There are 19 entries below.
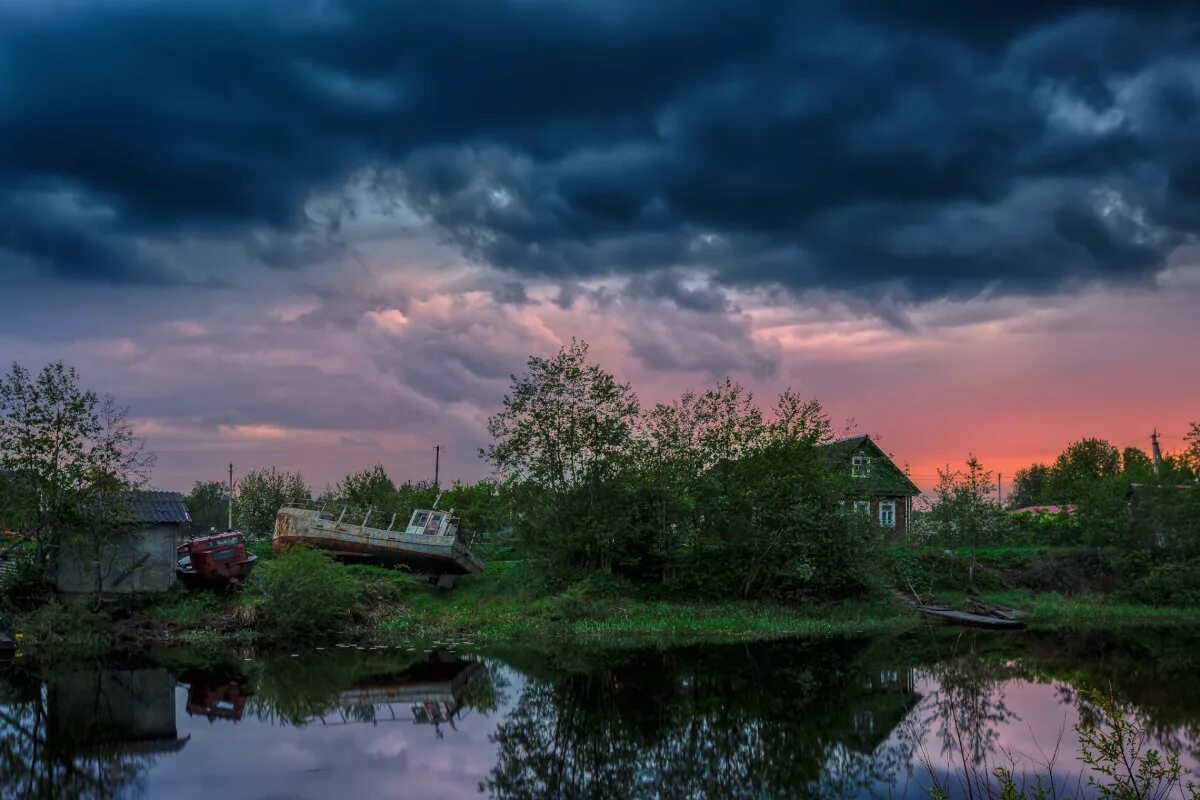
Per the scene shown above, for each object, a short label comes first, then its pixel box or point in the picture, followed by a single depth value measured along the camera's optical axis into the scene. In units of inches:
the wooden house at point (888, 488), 2107.5
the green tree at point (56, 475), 1086.4
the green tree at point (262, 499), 2043.6
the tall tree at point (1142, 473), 1765.5
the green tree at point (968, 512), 1717.5
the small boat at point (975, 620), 1290.6
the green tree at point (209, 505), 2861.5
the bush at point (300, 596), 1088.2
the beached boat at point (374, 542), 1453.0
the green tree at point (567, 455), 1387.8
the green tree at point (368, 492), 1953.7
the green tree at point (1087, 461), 3617.1
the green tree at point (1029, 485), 3927.2
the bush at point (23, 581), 1103.6
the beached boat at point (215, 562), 1186.0
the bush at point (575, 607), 1208.2
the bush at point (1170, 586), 1494.8
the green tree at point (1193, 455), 1717.5
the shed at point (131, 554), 1130.0
